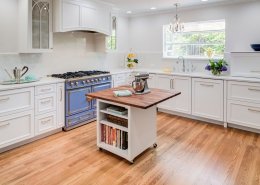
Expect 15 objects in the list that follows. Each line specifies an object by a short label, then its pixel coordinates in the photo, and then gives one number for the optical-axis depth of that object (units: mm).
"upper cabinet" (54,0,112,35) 3615
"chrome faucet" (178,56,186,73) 4940
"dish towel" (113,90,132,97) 2649
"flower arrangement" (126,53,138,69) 5419
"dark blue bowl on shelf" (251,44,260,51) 3641
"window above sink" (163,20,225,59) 4527
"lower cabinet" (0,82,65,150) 2879
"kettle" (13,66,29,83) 3229
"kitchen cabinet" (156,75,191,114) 4367
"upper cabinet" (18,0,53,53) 3266
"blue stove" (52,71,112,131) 3707
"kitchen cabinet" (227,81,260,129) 3537
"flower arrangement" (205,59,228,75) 4070
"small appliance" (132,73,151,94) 2763
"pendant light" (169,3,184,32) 3955
